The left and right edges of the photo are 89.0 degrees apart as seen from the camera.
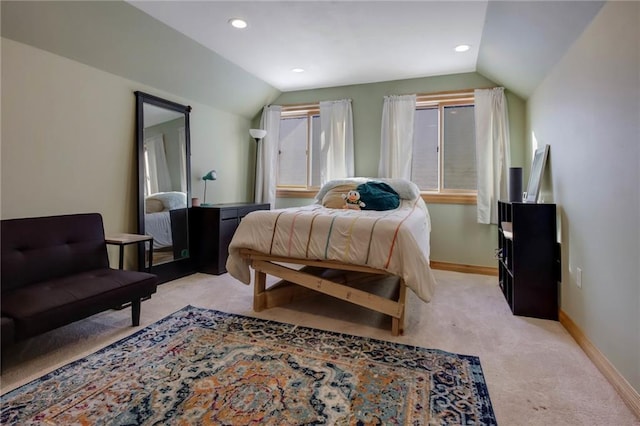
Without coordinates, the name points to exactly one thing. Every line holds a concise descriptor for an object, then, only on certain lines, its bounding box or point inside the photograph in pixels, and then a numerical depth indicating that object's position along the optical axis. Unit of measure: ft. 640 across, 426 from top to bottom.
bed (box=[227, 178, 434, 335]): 7.12
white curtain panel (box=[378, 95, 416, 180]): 13.92
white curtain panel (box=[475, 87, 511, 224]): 12.62
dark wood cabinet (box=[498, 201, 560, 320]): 8.54
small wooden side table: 8.75
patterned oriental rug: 4.82
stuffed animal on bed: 11.31
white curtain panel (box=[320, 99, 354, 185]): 14.93
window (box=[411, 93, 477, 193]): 13.61
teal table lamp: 13.60
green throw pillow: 11.10
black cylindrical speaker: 10.32
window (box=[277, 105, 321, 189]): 16.25
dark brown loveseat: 6.01
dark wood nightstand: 12.73
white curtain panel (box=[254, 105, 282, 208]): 16.37
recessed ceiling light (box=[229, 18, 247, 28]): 9.41
